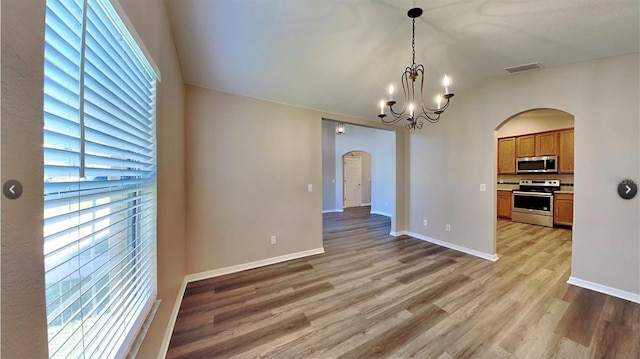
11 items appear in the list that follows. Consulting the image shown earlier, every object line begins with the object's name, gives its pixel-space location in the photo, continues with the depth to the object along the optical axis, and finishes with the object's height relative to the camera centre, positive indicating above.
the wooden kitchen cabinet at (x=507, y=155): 5.86 +0.62
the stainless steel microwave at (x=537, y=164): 5.14 +0.33
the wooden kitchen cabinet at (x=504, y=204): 5.86 -0.73
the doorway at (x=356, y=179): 8.41 -0.05
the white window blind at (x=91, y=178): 0.60 +0.00
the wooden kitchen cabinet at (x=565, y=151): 4.91 +0.61
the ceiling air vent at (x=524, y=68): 2.71 +1.42
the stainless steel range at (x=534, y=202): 5.13 -0.60
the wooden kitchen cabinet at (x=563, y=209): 4.85 -0.71
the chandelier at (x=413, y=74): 1.80 +1.43
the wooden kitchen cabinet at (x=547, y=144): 5.14 +0.82
